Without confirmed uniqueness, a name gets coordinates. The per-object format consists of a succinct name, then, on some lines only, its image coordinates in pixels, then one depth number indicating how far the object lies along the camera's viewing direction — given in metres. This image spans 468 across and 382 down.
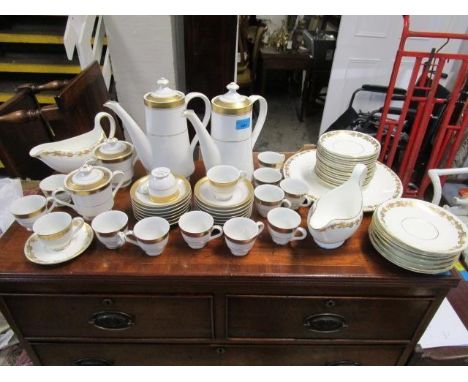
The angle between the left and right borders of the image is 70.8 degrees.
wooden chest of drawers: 0.71
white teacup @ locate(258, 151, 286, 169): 0.98
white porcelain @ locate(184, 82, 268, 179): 0.80
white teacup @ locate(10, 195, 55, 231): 0.78
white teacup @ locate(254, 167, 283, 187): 0.91
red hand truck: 1.43
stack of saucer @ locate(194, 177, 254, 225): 0.77
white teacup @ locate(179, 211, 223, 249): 0.72
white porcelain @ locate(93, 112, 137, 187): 0.88
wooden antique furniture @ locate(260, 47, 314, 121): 3.04
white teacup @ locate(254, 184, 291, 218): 0.81
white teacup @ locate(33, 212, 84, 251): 0.70
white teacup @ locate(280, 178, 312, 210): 0.84
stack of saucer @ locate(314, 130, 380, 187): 0.85
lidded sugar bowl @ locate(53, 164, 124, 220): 0.76
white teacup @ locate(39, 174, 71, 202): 0.86
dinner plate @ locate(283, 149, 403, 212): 0.88
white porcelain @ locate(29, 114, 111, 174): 0.86
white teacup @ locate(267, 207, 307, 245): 0.74
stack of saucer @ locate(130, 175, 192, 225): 0.77
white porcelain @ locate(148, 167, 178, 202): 0.75
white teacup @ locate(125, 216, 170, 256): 0.71
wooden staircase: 2.07
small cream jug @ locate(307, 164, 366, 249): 0.71
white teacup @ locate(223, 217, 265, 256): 0.71
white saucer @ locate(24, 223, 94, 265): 0.72
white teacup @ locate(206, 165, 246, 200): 0.76
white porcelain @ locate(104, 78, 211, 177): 0.81
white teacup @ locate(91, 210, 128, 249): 0.73
